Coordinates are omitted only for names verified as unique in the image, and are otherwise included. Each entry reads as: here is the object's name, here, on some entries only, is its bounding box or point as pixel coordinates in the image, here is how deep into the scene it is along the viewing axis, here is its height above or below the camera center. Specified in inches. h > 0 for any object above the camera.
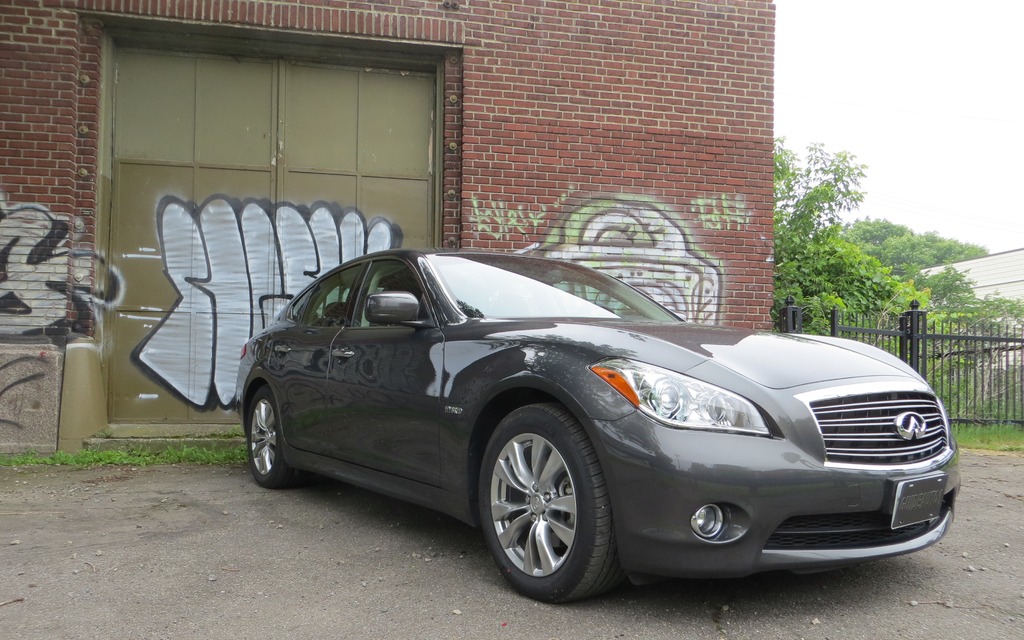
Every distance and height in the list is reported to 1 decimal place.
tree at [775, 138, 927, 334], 456.4 +27.2
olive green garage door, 339.6 +42.3
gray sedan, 121.6 -19.0
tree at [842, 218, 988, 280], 3282.5 +267.0
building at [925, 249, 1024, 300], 2190.0 +119.3
